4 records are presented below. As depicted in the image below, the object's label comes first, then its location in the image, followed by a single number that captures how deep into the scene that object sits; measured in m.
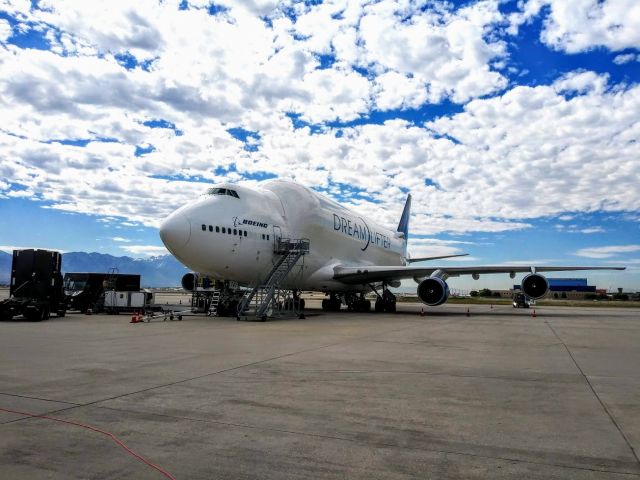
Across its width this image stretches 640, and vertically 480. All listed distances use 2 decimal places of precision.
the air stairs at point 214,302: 22.42
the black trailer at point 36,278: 19.39
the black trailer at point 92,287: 25.59
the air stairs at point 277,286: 19.81
